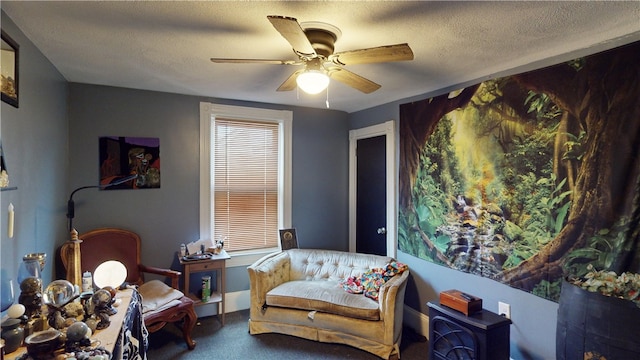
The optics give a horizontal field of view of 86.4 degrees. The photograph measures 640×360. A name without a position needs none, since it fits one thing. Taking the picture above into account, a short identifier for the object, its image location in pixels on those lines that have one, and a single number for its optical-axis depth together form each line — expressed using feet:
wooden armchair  8.96
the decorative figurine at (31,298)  5.38
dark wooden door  12.53
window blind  12.25
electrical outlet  8.34
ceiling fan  5.59
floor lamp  7.16
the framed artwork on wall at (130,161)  10.46
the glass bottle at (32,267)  5.75
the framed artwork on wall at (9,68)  5.58
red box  7.81
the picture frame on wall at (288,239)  12.39
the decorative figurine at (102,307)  5.88
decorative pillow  9.87
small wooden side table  10.47
